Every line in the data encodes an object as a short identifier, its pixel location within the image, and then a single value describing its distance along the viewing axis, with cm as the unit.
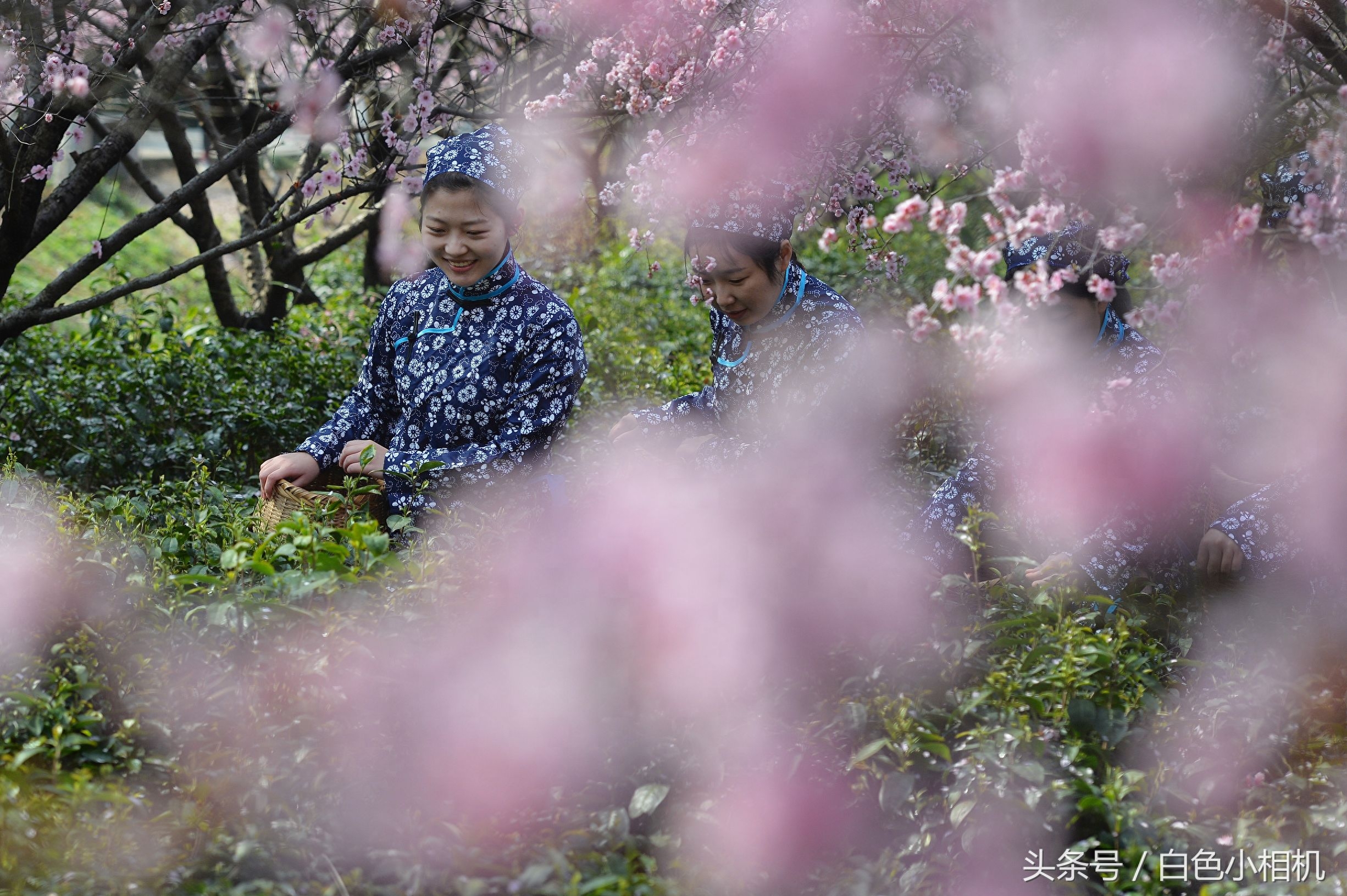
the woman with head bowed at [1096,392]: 504
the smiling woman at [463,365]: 539
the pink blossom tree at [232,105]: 645
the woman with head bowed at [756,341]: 541
